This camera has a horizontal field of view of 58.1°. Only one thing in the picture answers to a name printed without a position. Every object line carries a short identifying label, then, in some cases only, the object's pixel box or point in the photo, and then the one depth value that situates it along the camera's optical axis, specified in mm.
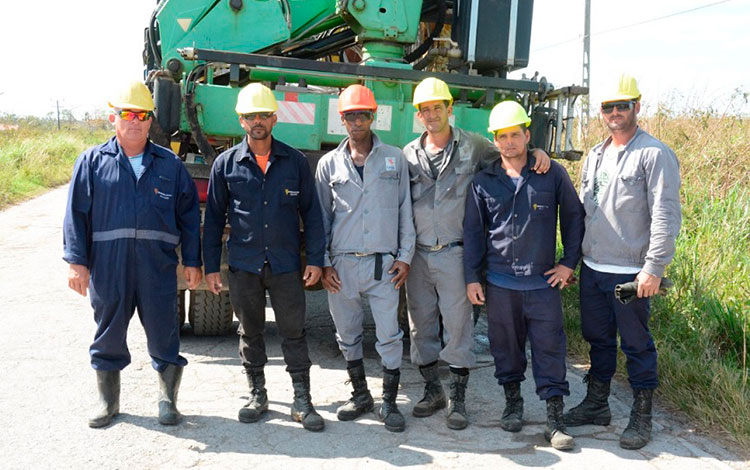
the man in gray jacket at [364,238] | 3740
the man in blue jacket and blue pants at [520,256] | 3602
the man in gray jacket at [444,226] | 3805
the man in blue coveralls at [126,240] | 3502
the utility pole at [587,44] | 13609
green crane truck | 4668
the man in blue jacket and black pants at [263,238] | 3650
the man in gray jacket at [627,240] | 3361
